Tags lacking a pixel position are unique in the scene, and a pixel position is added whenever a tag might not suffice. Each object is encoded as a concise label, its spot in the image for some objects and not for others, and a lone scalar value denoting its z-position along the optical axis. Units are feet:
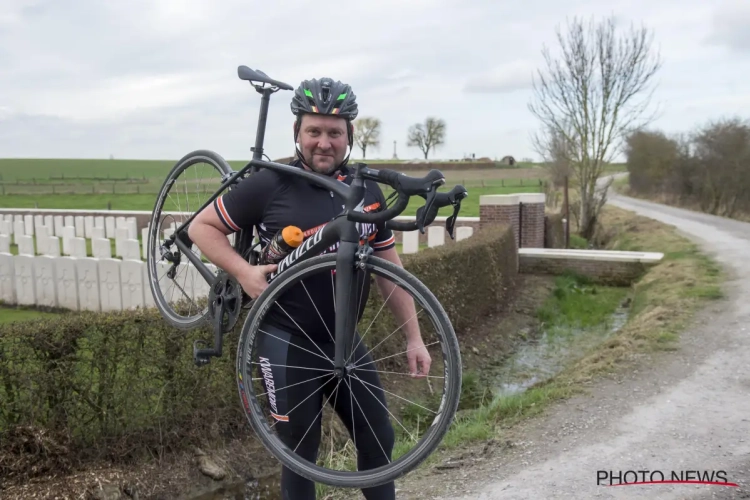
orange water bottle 8.25
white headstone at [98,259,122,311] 32.32
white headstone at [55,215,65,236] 64.13
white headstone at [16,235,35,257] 41.29
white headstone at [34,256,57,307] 34.71
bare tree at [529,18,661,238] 72.43
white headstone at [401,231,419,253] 41.75
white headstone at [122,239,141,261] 35.32
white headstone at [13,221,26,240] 63.10
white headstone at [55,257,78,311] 33.94
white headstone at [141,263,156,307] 31.15
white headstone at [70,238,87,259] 38.47
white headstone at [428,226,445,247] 41.55
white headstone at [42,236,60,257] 42.73
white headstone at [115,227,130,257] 45.02
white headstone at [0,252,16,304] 35.83
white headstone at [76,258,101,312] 33.06
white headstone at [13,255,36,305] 35.17
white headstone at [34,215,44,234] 65.70
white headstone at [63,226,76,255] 46.78
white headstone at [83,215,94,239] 62.49
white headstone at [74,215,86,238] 63.52
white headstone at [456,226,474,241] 41.77
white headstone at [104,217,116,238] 59.72
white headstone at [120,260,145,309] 31.42
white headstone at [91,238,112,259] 38.45
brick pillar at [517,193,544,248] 50.98
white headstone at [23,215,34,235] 63.21
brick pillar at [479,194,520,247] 47.88
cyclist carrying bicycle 8.45
